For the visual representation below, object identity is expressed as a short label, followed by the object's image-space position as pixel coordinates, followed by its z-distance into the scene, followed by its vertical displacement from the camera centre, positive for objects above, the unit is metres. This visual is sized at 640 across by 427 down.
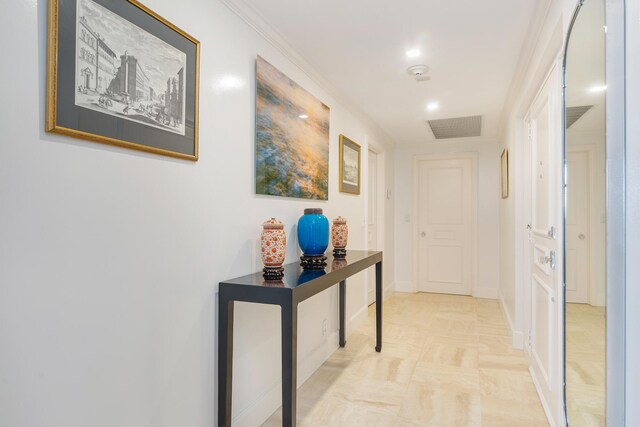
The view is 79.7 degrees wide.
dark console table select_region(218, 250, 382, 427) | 1.65 -0.47
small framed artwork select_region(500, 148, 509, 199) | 3.89 +0.45
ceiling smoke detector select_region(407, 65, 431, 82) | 2.68 +1.03
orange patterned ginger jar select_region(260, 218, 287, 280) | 1.89 -0.18
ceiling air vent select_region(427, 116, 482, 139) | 4.22 +1.04
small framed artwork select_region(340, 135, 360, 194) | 3.40 +0.45
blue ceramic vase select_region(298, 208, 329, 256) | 2.34 -0.12
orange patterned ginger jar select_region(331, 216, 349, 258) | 2.86 -0.16
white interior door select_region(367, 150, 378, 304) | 4.76 +0.04
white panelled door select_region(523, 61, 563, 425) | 1.89 -0.16
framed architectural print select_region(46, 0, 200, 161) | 1.09 +0.45
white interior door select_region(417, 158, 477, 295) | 5.43 -0.15
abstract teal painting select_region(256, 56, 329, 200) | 2.12 +0.48
